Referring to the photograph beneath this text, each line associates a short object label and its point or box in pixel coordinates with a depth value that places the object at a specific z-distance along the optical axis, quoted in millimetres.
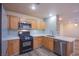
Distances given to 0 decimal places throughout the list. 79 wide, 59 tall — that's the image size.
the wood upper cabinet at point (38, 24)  2124
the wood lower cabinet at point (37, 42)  1980
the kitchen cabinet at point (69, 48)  1406
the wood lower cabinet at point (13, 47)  1408
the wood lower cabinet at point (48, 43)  1808
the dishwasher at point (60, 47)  1457
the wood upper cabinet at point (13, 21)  1605
